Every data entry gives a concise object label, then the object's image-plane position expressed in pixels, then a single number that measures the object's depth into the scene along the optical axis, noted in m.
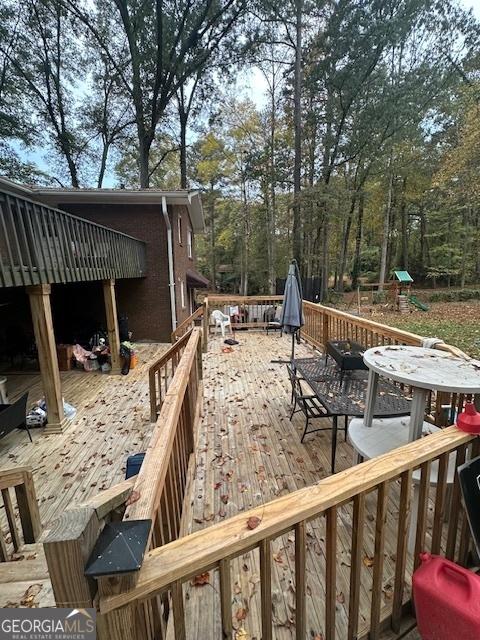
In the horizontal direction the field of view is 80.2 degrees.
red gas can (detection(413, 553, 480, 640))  1.12
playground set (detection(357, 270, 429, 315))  14.80
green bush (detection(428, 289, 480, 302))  17.34
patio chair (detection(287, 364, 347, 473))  2.82
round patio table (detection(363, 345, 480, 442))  1.82
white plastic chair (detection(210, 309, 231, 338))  9.30
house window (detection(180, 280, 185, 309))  11.37
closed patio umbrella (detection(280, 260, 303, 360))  5.29
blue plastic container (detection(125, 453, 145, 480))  2.72
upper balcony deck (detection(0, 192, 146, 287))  3.61
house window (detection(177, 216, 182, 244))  10.88
